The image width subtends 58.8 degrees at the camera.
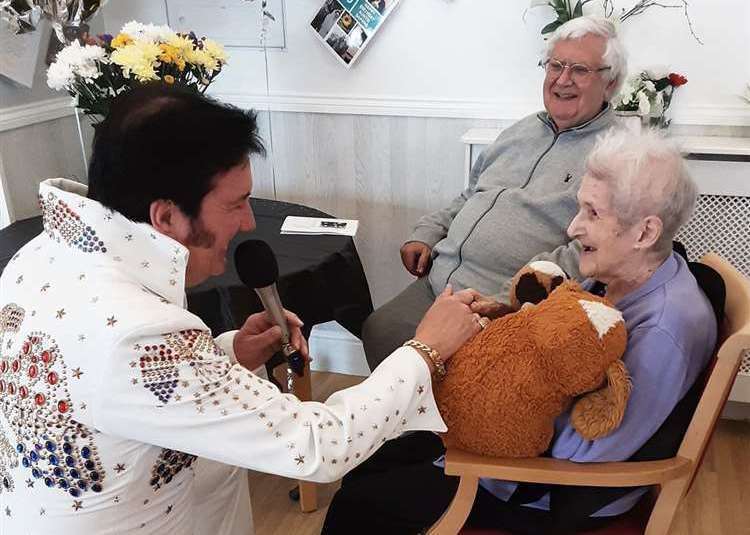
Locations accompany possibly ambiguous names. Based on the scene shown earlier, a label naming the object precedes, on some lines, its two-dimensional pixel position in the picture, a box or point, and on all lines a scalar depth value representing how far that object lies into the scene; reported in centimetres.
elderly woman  107
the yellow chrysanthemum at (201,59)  180
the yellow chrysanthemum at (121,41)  176
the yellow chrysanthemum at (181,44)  178
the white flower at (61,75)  174
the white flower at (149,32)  180
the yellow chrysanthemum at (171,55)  176
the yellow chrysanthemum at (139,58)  168
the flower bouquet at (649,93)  204
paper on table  194
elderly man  183
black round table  159
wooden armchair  104
